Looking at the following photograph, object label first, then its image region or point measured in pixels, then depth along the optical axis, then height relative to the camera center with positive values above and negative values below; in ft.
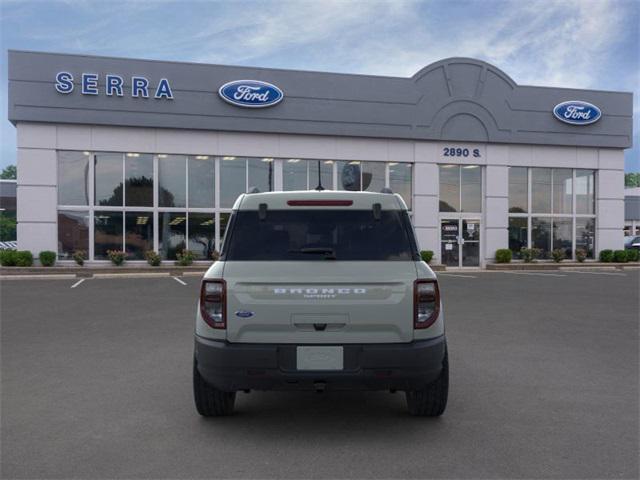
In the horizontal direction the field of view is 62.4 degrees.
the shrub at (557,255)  82.53 -3.00
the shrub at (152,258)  69.36 -3.14
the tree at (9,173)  343.05 +39.78
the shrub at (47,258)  66.44 -3.05
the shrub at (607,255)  85.10 -3.07
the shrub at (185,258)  70.44 -3.17
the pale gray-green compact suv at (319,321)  12.71 -2.09
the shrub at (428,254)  74.56 -2.71
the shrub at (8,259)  65.41 -3.14
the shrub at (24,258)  65.46 -3.04
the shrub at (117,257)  68.52 -2.98
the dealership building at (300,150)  68.74 +12.29
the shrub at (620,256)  85.05 -3.20
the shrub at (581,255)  84.64 -3.07
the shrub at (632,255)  85.48 -3.06
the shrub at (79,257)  67.72 -2.96
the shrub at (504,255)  80.18 -2.95
